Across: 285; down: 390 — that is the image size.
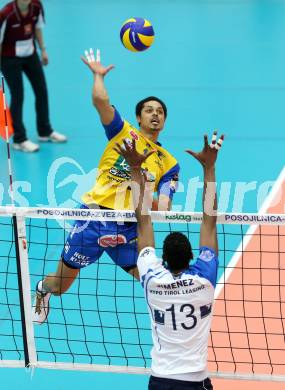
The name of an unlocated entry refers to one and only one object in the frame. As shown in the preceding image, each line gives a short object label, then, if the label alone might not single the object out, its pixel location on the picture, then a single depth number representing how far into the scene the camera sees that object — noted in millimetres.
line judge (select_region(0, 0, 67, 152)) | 24641
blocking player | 11289
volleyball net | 13477
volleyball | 17047
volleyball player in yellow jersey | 14586
